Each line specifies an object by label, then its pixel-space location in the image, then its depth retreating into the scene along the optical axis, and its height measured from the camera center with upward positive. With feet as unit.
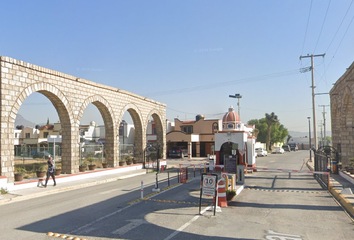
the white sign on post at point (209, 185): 32.65 -5.51
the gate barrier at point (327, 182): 48.21 -8.03
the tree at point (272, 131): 264.11 +5.97
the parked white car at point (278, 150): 200.90 -9.08
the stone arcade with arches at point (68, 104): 46.55 +8.15
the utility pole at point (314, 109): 93.35 +9.57
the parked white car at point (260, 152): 158.55 -8.23
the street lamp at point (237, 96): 144.73 +21.51
